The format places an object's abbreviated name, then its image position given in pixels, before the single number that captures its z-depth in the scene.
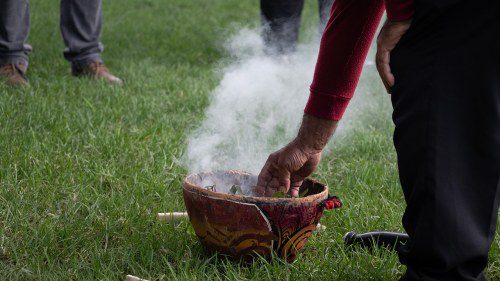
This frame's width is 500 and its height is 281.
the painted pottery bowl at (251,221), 2.87
